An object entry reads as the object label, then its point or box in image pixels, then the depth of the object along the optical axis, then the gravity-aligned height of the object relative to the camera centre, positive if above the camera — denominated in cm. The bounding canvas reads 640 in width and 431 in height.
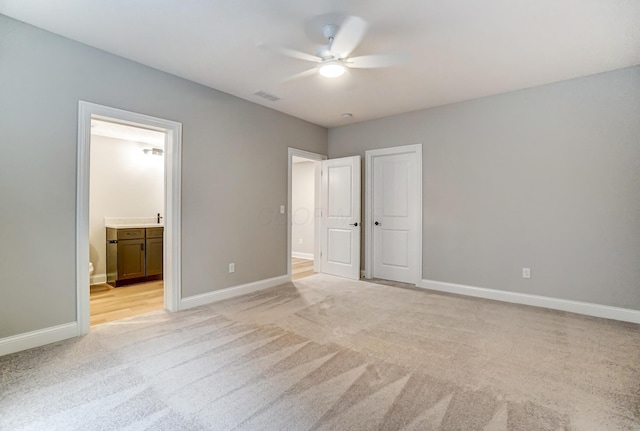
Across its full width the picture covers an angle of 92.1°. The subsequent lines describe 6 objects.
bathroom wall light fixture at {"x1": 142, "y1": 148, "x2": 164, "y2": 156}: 549 +111
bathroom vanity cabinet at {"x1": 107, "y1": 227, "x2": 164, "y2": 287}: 465 -65
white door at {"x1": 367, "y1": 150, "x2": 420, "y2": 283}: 474 -2
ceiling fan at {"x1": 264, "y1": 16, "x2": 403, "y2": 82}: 247 +150
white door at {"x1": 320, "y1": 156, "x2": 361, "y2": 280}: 508 -4
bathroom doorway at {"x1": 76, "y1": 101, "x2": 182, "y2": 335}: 281 +0
